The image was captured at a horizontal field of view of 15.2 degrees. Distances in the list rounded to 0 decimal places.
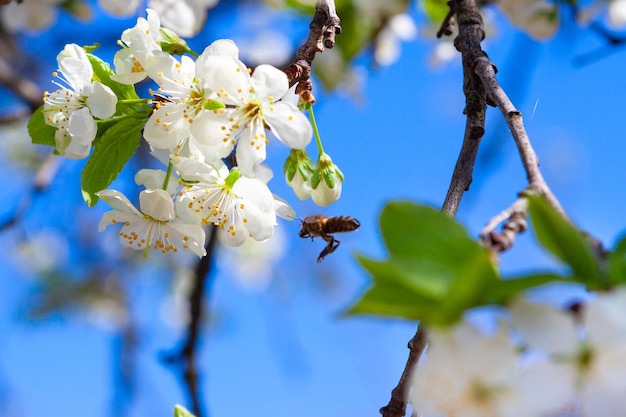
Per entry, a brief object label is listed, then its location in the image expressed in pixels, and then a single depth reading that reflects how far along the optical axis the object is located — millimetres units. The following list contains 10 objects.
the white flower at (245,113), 429
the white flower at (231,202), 444
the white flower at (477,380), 383
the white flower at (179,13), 514
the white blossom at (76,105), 441
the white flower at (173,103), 435
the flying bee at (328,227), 458
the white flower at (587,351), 382
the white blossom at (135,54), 439
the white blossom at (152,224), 447
